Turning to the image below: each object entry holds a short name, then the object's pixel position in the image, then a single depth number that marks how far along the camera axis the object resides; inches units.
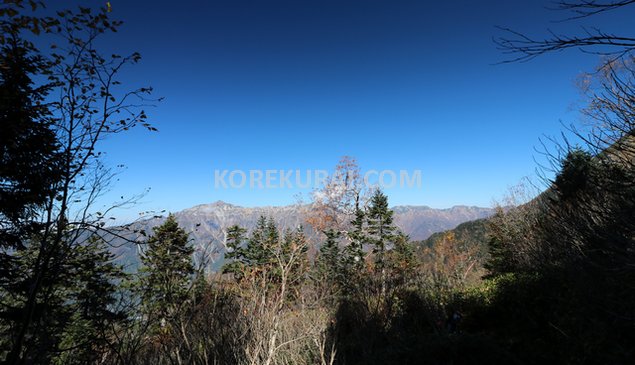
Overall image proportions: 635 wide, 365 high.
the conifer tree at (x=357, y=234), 1024.2
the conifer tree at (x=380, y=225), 1116.5
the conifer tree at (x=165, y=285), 124.9
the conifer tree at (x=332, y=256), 361.7
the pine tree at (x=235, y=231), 949.6
